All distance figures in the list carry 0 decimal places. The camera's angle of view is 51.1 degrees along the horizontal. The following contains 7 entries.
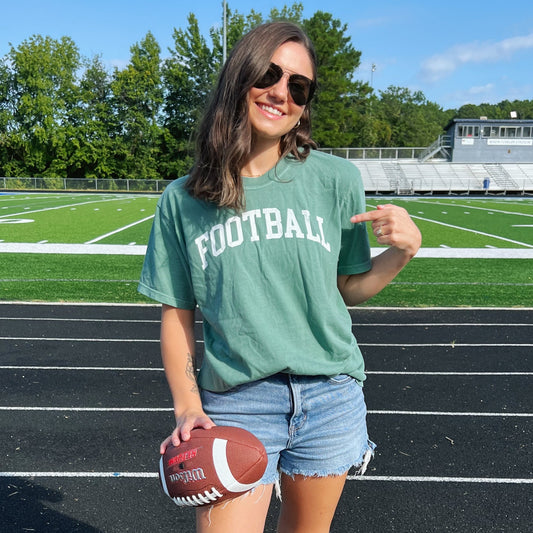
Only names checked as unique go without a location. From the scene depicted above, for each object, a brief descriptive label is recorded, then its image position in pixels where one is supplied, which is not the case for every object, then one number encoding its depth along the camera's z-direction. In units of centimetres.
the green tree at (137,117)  4819
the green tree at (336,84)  5541
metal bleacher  4447
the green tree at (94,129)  4775
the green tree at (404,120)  7500
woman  157
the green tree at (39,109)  4725
